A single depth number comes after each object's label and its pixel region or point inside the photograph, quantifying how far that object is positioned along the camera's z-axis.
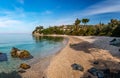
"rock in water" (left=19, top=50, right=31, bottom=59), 13.56
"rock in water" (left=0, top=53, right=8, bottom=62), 12.83
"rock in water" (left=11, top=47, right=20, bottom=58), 14.22
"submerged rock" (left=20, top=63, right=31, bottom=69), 9.54
